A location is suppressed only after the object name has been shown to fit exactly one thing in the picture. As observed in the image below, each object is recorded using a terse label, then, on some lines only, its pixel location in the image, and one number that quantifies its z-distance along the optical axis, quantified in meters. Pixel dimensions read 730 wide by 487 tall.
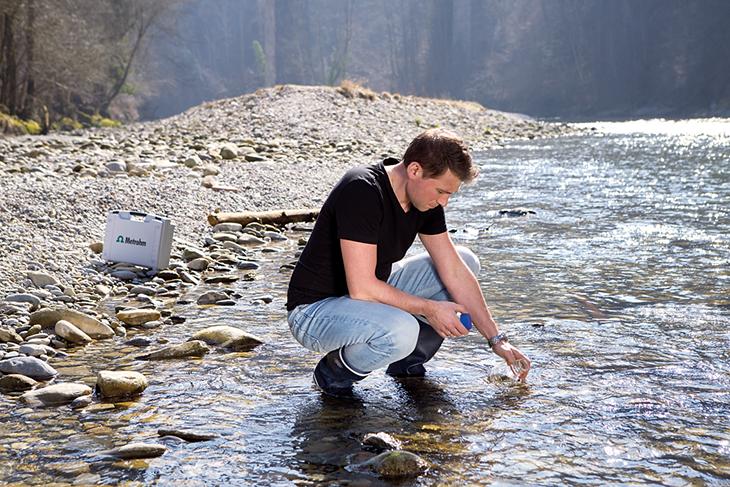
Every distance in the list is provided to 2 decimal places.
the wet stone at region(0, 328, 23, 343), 4.70
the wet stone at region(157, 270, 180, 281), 6.53
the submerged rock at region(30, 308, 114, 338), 5.00
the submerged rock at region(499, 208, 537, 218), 10.80
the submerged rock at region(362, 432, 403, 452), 3.32
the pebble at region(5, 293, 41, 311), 5.38
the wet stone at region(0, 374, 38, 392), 4.03
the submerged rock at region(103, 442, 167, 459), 3.22
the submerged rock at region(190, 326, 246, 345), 4.83
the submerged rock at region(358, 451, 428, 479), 3.09
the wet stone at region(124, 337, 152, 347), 4.88
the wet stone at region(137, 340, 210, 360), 4.59
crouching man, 3.57
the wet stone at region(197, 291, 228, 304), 5.90
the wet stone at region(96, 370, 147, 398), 3.94
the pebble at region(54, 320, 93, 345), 4.84
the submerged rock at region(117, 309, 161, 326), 5.30
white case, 6.47
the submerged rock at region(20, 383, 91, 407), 3.85
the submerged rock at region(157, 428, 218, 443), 3.43
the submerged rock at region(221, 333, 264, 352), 4.77
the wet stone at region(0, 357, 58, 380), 4.19
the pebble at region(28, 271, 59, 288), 5.85
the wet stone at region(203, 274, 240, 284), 6.68
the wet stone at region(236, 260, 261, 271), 7.26
